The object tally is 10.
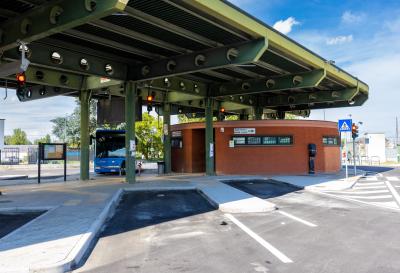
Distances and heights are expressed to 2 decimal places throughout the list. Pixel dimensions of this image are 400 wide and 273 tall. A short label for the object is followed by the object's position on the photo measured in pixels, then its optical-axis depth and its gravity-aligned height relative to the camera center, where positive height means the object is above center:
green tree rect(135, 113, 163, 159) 52.44 +2.66
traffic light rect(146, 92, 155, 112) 19.75 +2.79
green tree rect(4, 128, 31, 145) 131.80 +6.35
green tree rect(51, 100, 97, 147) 61.88 +4.97
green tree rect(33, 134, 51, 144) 128.38 +5.69
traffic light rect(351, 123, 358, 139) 24.93 +1.39
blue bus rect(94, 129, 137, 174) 26.44 +0.25
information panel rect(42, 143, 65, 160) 20.80 +0.24
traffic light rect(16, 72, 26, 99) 11.98 +2.27
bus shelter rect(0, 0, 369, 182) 11.48 +4.21
